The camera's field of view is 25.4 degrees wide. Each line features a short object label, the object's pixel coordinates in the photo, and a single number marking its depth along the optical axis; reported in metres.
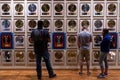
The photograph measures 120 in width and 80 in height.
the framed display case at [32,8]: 8.77
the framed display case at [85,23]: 8.80
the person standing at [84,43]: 7.68
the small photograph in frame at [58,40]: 8.82
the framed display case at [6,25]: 8.80
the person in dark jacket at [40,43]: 7.36
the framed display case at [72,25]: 8.80
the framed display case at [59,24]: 8.79
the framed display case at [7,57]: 8.93
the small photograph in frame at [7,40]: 8.83
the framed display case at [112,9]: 8.76
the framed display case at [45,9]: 8.74
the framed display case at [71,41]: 8.83
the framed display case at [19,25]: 8.80
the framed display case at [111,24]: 8.79
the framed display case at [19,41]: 8.86
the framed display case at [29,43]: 8.87
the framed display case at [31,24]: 8.80
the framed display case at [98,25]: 8.81
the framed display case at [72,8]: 8.74
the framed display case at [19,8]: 8.77
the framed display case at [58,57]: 8.91
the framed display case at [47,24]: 8.79
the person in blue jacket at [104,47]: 7.36
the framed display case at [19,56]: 8.91
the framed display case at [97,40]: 8.85
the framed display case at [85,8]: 8.75
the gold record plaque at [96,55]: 8.91
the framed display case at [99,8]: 8.76
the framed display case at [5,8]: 8.76
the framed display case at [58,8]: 8.73
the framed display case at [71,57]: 8.90
